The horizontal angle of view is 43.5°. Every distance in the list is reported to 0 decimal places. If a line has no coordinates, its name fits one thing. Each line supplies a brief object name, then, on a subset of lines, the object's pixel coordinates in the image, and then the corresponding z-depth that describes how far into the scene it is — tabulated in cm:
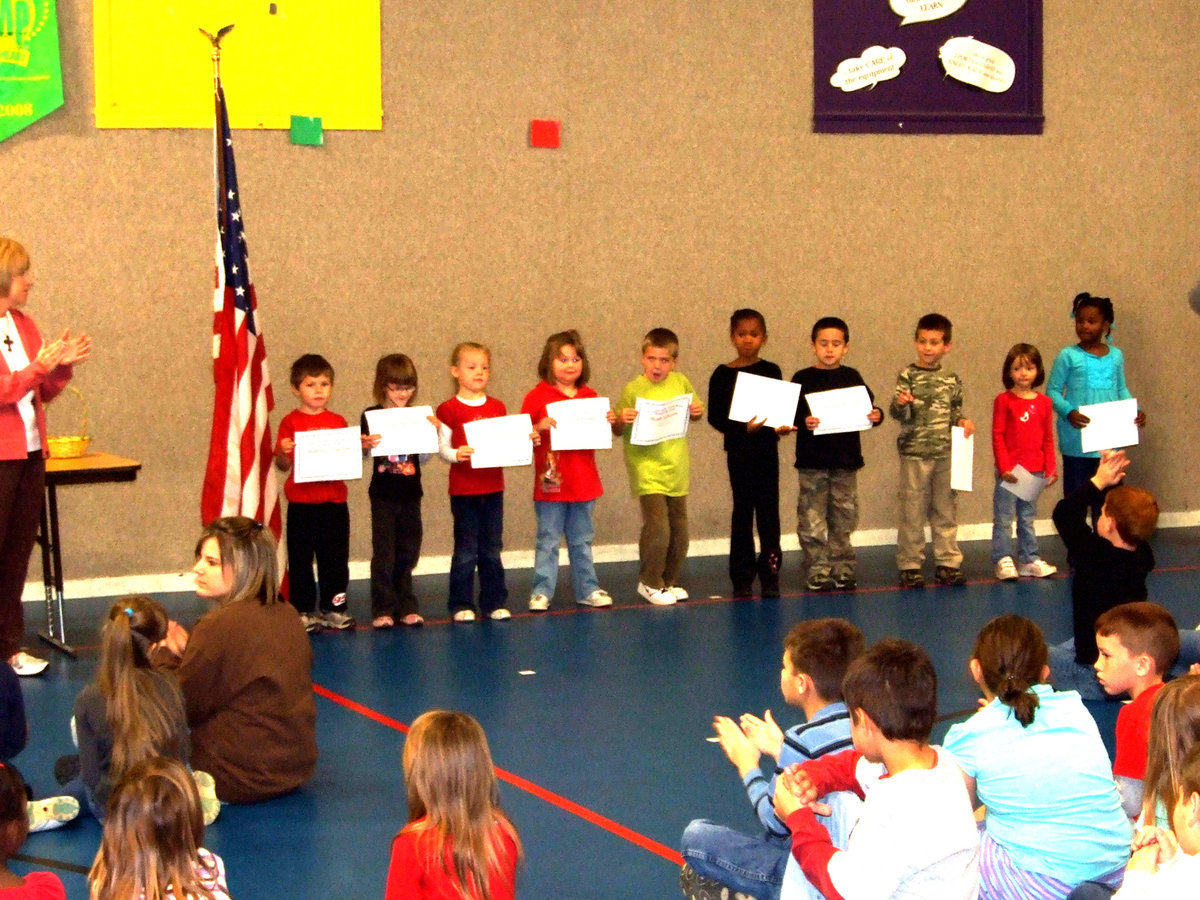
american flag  707
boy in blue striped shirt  331
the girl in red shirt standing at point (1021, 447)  858
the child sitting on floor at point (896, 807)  277
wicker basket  711
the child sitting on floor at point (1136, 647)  392
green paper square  841
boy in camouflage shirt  834
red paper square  891
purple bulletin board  946
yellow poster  811
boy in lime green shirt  789
